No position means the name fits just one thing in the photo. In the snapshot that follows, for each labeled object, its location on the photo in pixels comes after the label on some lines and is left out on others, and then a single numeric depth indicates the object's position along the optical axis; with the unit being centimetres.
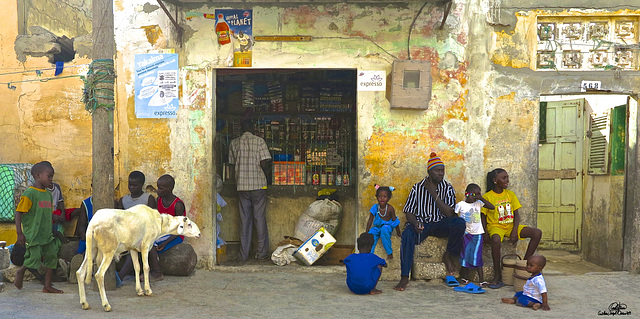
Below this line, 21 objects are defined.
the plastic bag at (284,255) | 683
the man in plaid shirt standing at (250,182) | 732
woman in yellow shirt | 577
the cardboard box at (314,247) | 657
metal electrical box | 618
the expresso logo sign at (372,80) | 634
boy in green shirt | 522
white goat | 466
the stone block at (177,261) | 593
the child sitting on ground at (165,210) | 584
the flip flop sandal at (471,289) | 541
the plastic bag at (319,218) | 724
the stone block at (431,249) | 599
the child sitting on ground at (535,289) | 475
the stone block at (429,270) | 588
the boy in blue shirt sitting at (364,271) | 517
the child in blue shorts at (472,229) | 564
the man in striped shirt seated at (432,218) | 573
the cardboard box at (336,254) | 721
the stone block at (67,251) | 589
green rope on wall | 516
